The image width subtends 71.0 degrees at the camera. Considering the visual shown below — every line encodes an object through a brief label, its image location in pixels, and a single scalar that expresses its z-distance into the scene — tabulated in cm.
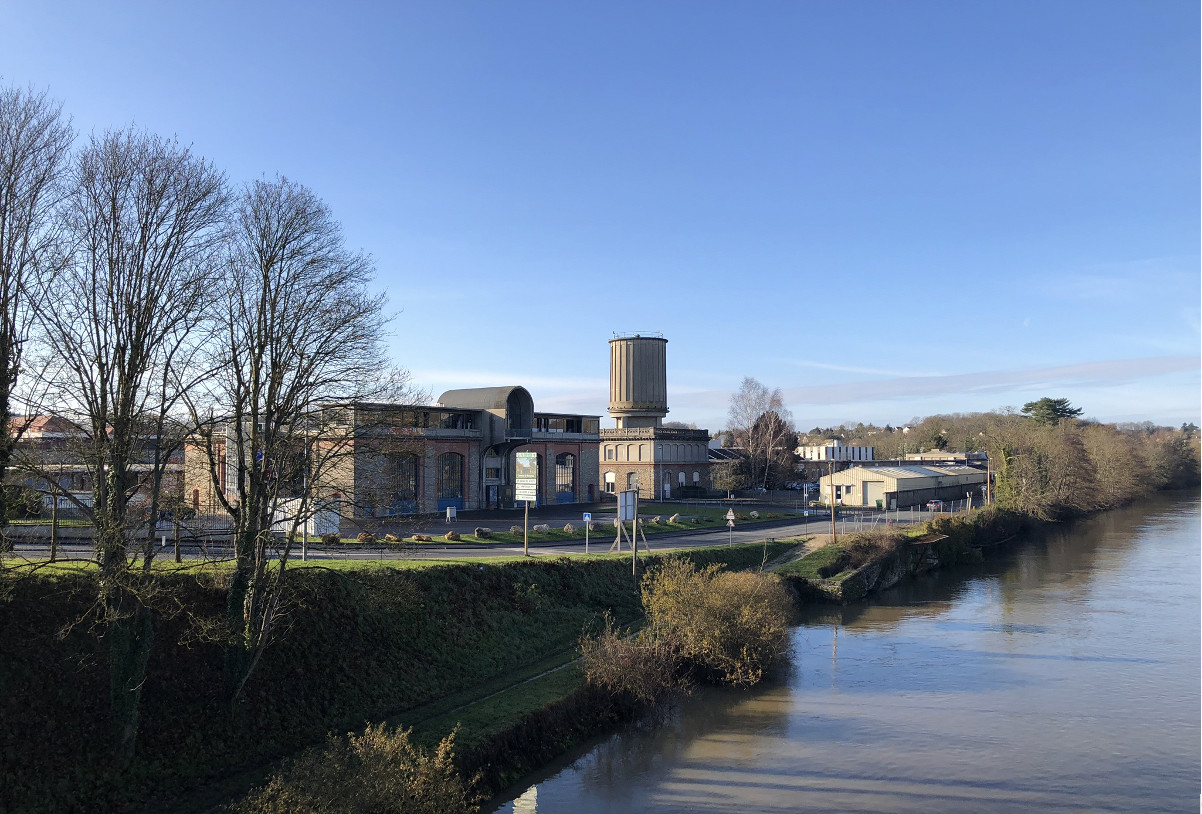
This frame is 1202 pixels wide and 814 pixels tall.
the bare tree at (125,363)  1412
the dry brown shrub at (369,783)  1335
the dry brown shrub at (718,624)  2455
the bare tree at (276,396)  1673
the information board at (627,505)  3259
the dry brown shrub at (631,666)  2181
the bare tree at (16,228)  1370
